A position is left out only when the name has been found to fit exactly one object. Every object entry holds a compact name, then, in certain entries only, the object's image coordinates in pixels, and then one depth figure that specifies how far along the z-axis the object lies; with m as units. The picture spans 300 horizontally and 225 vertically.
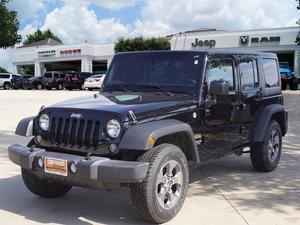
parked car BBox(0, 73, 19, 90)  31.27
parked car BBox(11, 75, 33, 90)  29.31
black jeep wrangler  3.24
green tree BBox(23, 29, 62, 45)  65.83
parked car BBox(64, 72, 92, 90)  27.44
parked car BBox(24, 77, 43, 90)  28.43
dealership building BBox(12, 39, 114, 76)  39.90
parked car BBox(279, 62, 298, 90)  22.95
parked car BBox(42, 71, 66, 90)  27.61
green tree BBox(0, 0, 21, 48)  27.14
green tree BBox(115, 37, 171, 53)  35.59
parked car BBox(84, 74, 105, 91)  23.93
